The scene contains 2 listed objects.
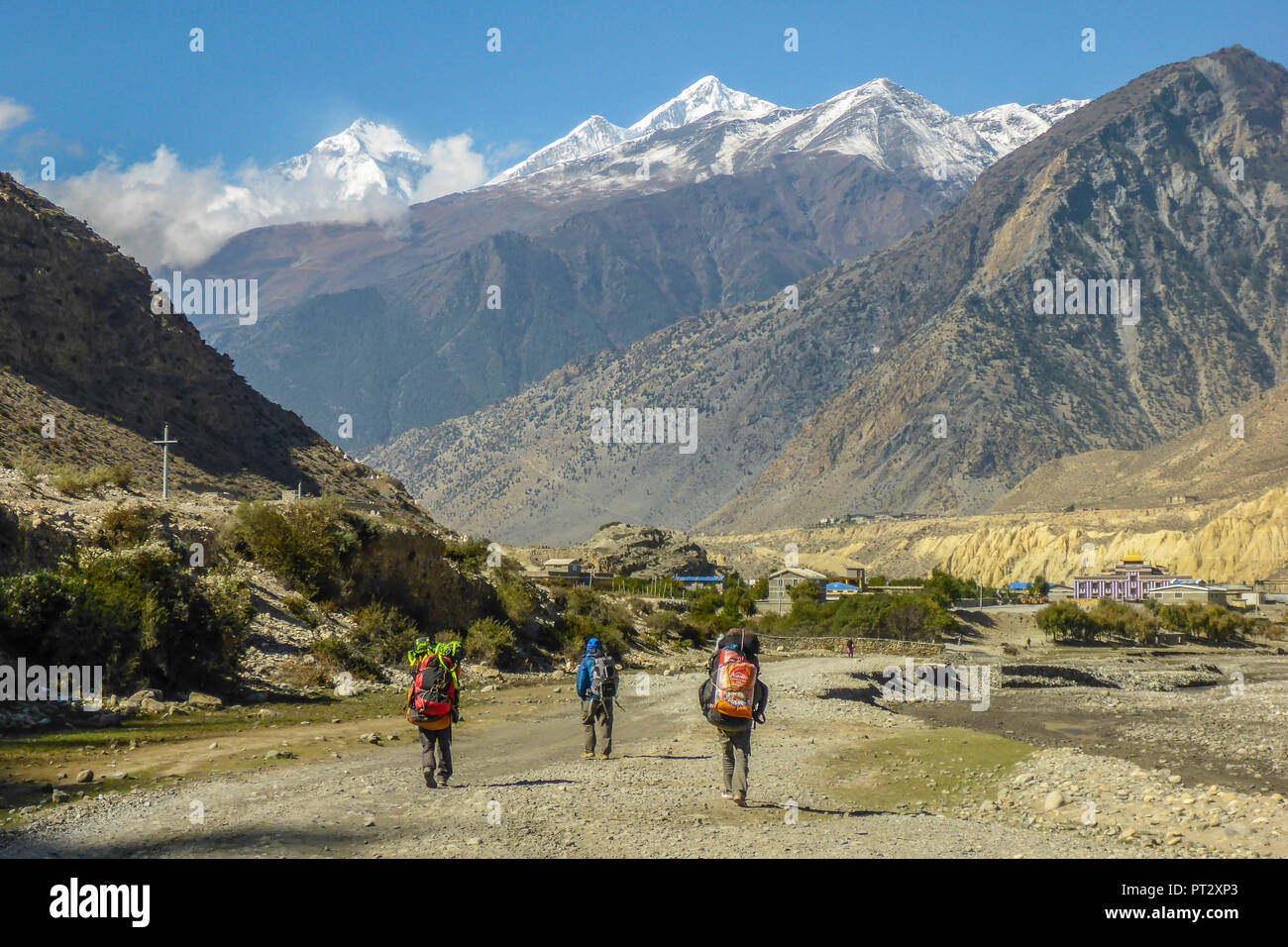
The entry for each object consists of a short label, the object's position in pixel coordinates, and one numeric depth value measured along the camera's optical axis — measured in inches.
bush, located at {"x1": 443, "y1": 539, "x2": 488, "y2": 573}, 1585.3
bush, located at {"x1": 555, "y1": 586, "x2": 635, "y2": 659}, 1551.4
